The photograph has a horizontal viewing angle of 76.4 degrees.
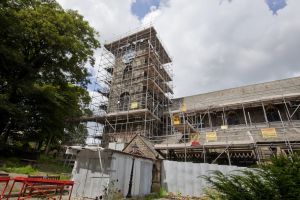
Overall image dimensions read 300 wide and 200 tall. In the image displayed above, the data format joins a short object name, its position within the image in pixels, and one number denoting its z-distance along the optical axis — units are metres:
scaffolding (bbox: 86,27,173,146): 25.58
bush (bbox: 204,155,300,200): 2.61
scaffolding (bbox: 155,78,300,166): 15.26
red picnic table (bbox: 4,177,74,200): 7.08
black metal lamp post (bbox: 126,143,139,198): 11.86
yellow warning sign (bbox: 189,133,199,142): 19.42
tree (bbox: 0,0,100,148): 17.44
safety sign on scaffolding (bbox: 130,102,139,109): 25.84
